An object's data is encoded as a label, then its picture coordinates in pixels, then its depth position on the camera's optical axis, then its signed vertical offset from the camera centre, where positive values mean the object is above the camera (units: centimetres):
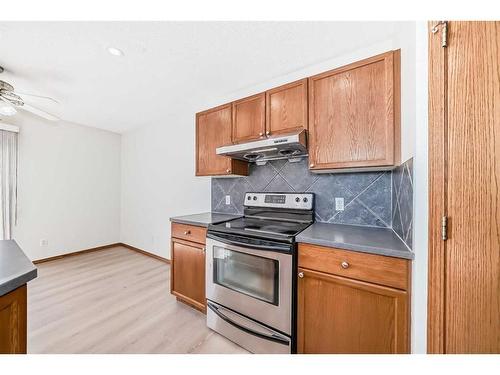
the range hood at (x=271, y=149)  155 +33
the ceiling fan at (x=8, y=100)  175 +78
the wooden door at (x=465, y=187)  78 +1
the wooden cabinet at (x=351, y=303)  104 -64
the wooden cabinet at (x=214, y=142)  209 +49
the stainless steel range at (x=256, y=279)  133 -66
